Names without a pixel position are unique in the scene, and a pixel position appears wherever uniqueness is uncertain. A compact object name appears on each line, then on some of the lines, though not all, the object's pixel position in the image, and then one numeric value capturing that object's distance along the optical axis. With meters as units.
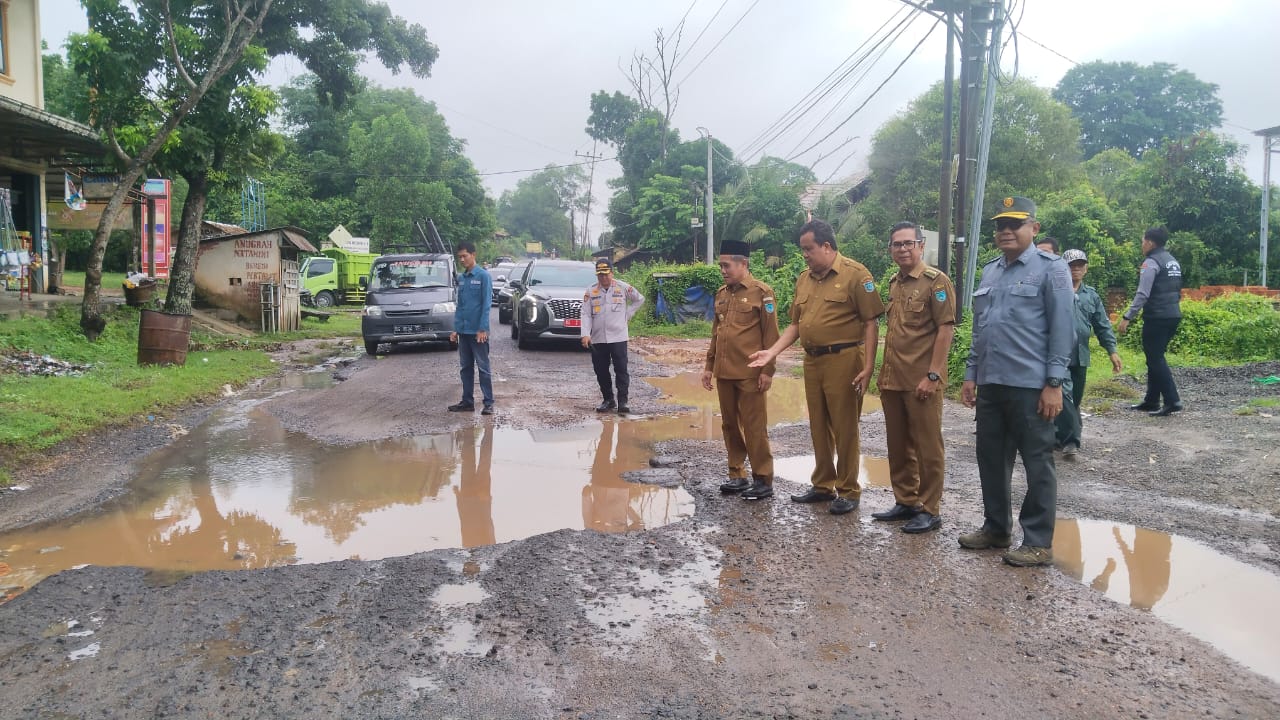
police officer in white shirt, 8.83
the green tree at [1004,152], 28.41
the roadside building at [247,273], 19.08
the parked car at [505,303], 21.12
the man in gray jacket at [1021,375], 4.22
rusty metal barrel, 11.13
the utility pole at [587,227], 72.56
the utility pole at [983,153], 12.59
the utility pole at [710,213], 30.64
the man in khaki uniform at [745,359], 5.54
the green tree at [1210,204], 25.31
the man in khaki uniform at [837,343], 5.04
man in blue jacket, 8.75
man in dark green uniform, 6.56
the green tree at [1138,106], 49.21
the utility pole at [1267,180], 23.22
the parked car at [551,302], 14.83
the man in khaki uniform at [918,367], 4.75
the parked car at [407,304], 14.55
